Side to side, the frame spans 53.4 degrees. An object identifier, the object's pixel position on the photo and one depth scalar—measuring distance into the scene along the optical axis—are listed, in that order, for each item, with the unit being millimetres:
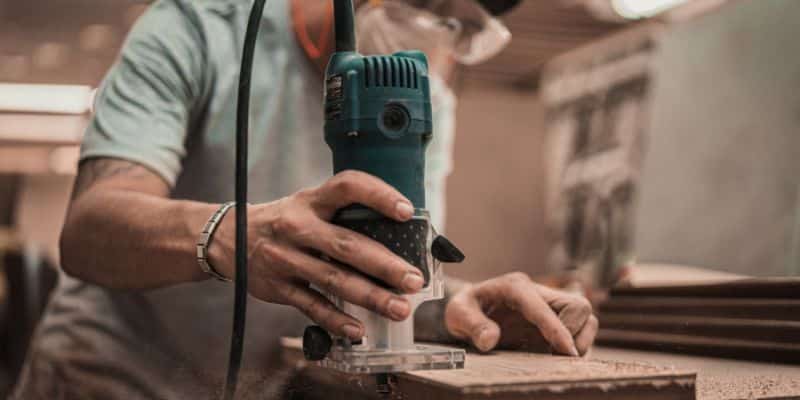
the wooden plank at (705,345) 796
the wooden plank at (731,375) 575
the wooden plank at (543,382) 469
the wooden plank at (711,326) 805
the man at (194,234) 619
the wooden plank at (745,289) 818
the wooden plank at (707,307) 812
